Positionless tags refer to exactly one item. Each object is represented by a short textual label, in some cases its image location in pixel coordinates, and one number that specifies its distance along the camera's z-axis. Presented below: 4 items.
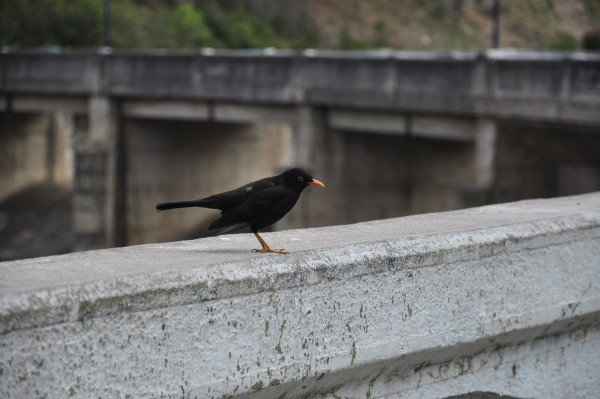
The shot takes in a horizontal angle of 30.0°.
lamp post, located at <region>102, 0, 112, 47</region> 42.31
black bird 4.61
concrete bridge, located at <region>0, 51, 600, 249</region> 24.02
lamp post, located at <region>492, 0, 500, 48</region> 28.37
